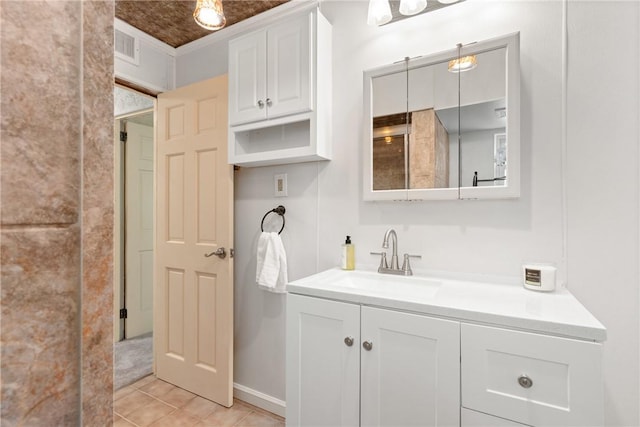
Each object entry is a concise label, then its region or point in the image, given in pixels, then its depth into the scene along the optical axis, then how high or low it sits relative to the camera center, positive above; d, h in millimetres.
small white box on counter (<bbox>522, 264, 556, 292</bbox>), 1282 -263
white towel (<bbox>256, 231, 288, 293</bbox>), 1889 -312
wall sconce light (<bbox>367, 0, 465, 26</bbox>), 1562 +1004
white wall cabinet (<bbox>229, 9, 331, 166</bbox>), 1744 +695
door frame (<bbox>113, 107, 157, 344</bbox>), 3043 -260
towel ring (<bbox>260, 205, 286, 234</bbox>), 2012 +2
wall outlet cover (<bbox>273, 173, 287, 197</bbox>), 2020 +171
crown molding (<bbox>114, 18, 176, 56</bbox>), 2188 +1253
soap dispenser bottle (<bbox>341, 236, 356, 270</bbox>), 1731 -239
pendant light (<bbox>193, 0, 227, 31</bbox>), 1334 +838
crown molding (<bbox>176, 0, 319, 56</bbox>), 1969 +1252
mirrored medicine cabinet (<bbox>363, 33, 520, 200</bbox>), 1393 +413
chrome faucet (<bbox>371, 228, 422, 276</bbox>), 1612 -250
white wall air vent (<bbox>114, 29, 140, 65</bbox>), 2182 +1134
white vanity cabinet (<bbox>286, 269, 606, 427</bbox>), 953 -495
